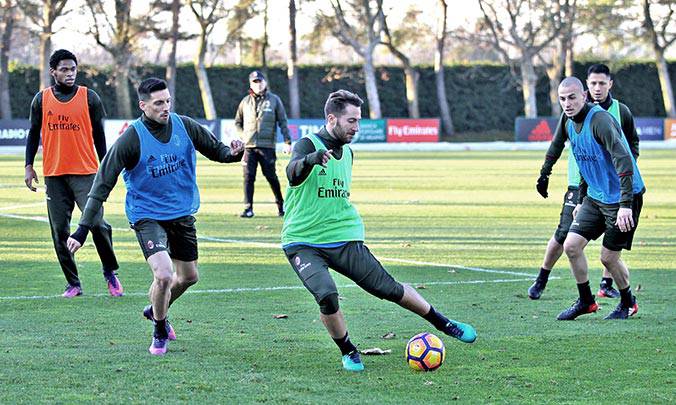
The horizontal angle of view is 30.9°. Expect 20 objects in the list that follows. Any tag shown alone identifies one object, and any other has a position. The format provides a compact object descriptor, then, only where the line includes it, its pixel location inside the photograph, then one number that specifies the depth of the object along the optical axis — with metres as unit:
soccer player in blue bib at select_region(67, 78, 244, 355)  8.10
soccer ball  7.44
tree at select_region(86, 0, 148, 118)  56.69
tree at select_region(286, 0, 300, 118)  62.38
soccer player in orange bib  10.73
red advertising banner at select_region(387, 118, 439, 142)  53.41
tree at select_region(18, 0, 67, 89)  54.25
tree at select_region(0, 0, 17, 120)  55.37
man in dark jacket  18.53
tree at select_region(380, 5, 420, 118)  63.66
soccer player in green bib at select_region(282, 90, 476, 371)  7.54
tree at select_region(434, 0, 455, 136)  64.25
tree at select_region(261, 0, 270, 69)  62.84
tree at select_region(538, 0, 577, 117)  65.19
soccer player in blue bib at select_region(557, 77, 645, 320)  9.13
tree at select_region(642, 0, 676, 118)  65.88
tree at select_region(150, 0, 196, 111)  57.94
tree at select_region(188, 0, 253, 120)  59.25
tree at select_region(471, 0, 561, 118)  64.25
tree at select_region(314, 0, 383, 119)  62.44
